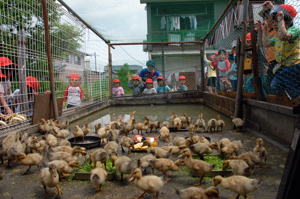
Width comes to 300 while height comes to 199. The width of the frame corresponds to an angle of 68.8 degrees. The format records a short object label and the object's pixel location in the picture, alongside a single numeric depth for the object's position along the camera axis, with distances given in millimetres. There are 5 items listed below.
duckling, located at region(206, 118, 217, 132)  5336
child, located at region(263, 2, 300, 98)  4121
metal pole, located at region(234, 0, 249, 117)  5425
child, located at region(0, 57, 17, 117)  4723
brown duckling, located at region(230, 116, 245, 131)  5271
